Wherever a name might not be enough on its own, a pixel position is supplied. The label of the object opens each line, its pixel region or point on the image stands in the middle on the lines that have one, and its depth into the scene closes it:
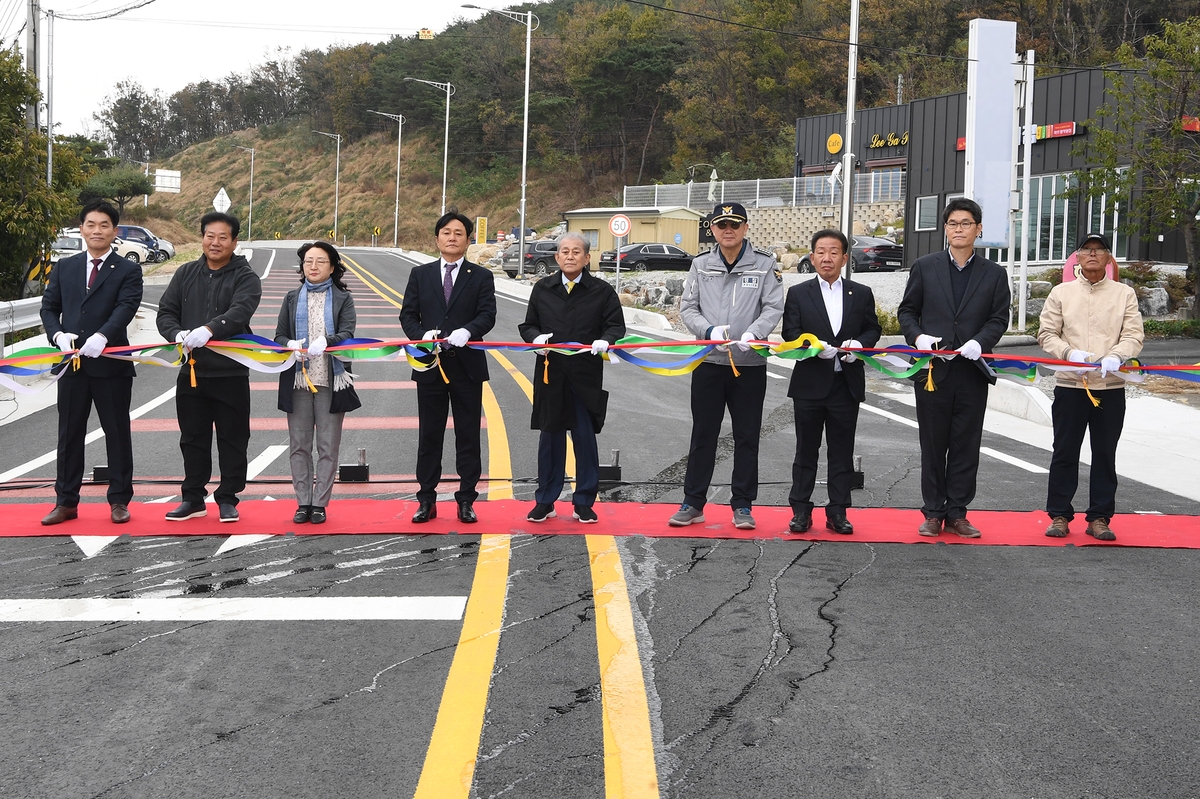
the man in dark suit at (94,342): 7.00
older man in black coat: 7.10
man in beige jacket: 6.96
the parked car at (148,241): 53.69
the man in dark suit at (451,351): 7.11
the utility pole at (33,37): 23.08
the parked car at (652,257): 46.47
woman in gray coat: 7.06
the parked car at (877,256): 41.16
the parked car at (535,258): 46.78
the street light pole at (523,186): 46.81
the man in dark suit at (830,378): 7.00
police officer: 7.07
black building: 35.22
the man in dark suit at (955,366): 7.00
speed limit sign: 31.36
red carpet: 6.85
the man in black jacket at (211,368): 7.12
